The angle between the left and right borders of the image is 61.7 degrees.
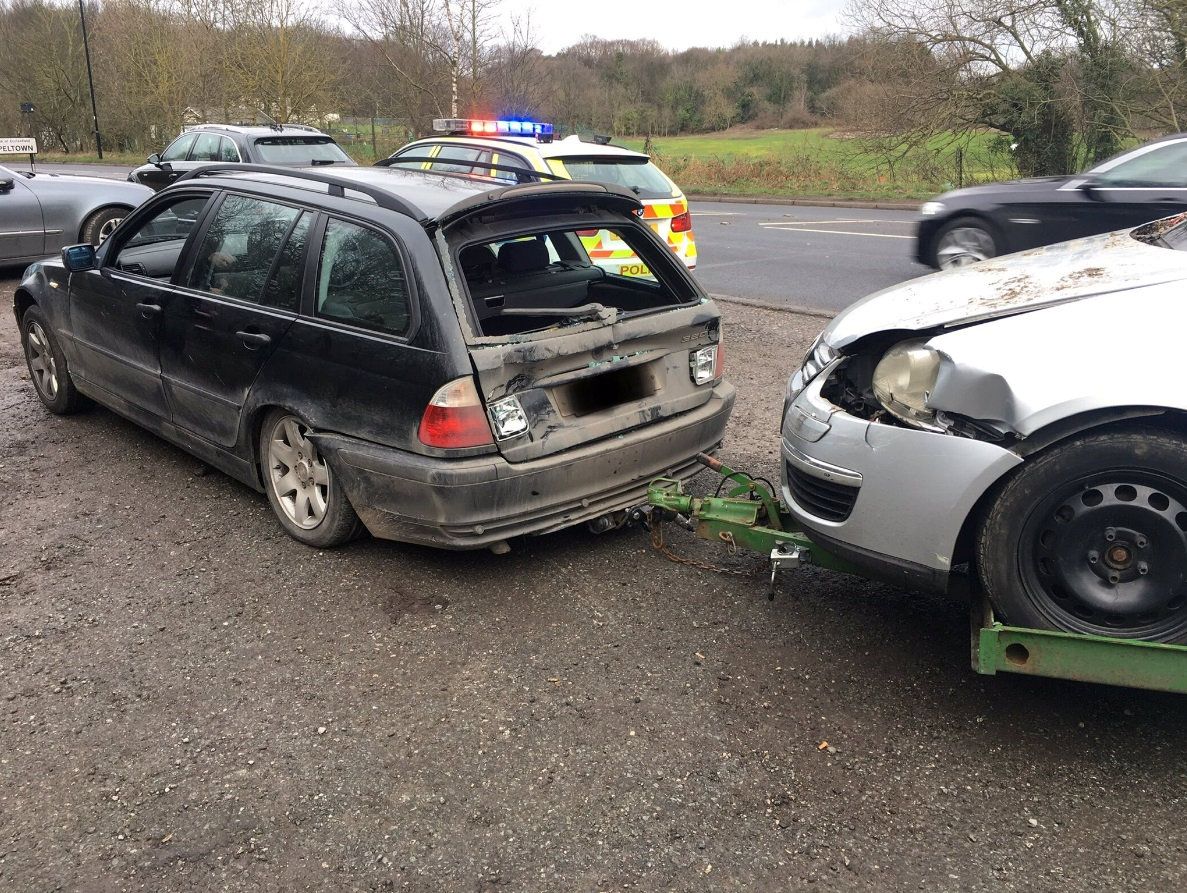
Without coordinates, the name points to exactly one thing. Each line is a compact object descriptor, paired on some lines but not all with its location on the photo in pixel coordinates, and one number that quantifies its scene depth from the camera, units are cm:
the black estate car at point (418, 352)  382
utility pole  4609
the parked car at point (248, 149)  1379
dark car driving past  897
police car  874
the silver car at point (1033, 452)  279
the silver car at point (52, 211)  1130
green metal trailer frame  273
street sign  1845
